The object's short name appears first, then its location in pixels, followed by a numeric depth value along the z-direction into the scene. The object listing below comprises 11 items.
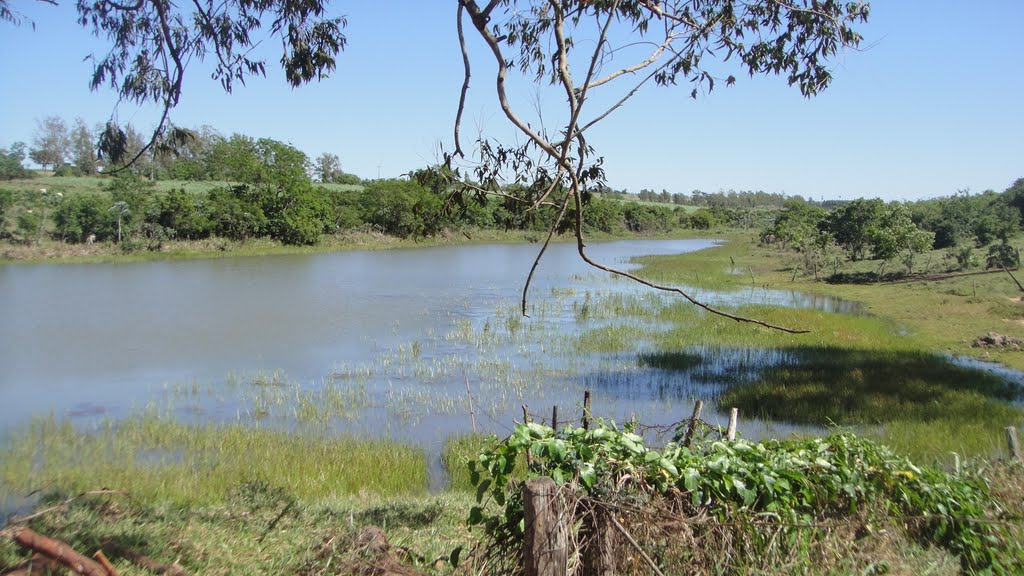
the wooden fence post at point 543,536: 2.97
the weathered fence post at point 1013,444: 5.23
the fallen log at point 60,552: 3.31
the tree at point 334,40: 6.47
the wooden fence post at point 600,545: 3.19
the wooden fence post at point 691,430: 4.49
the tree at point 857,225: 30.77
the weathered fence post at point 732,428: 4.64
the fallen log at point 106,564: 3.35
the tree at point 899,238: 26.56
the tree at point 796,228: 36.54
